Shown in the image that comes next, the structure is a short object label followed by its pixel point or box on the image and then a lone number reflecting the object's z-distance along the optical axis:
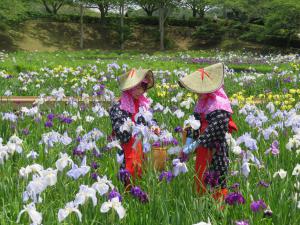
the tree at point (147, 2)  37.27
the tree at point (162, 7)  36.40
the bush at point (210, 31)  37.16
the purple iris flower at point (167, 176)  3.15
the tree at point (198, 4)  39.25
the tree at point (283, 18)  26.18
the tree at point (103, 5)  37.28
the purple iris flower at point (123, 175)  3.36
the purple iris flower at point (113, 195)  2.62
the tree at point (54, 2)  37.37
